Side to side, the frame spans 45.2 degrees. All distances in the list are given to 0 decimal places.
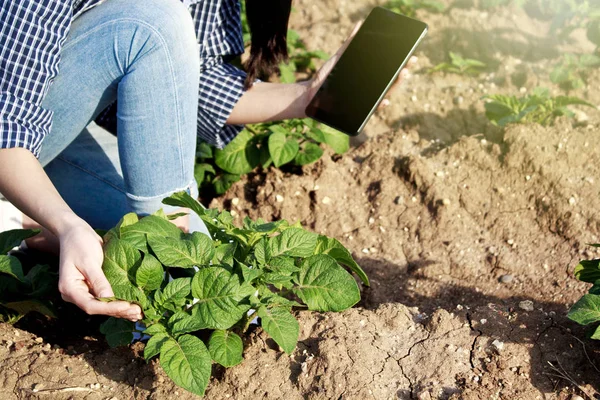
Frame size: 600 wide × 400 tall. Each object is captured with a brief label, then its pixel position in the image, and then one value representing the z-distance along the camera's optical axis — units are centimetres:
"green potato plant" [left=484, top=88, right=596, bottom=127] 271
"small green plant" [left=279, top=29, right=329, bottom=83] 319
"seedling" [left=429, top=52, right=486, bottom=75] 320
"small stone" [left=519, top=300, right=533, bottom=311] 203
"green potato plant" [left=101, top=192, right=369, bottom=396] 167
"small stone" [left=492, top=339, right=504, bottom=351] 184
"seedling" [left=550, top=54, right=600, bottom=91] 300
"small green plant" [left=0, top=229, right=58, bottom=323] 186
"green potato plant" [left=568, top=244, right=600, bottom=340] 167
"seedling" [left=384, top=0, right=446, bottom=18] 352
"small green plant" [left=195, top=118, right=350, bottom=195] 266
